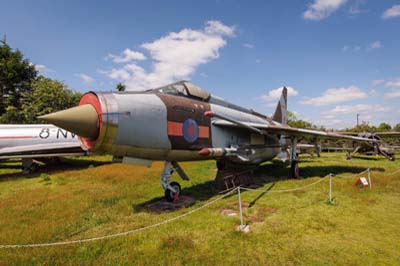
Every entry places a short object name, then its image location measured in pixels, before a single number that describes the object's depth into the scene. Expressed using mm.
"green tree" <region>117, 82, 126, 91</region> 40781
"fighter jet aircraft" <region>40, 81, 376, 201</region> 5473
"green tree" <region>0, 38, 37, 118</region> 33625
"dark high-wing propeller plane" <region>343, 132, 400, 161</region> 20948
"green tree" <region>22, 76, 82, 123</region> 29500
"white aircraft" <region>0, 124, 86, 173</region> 15352
